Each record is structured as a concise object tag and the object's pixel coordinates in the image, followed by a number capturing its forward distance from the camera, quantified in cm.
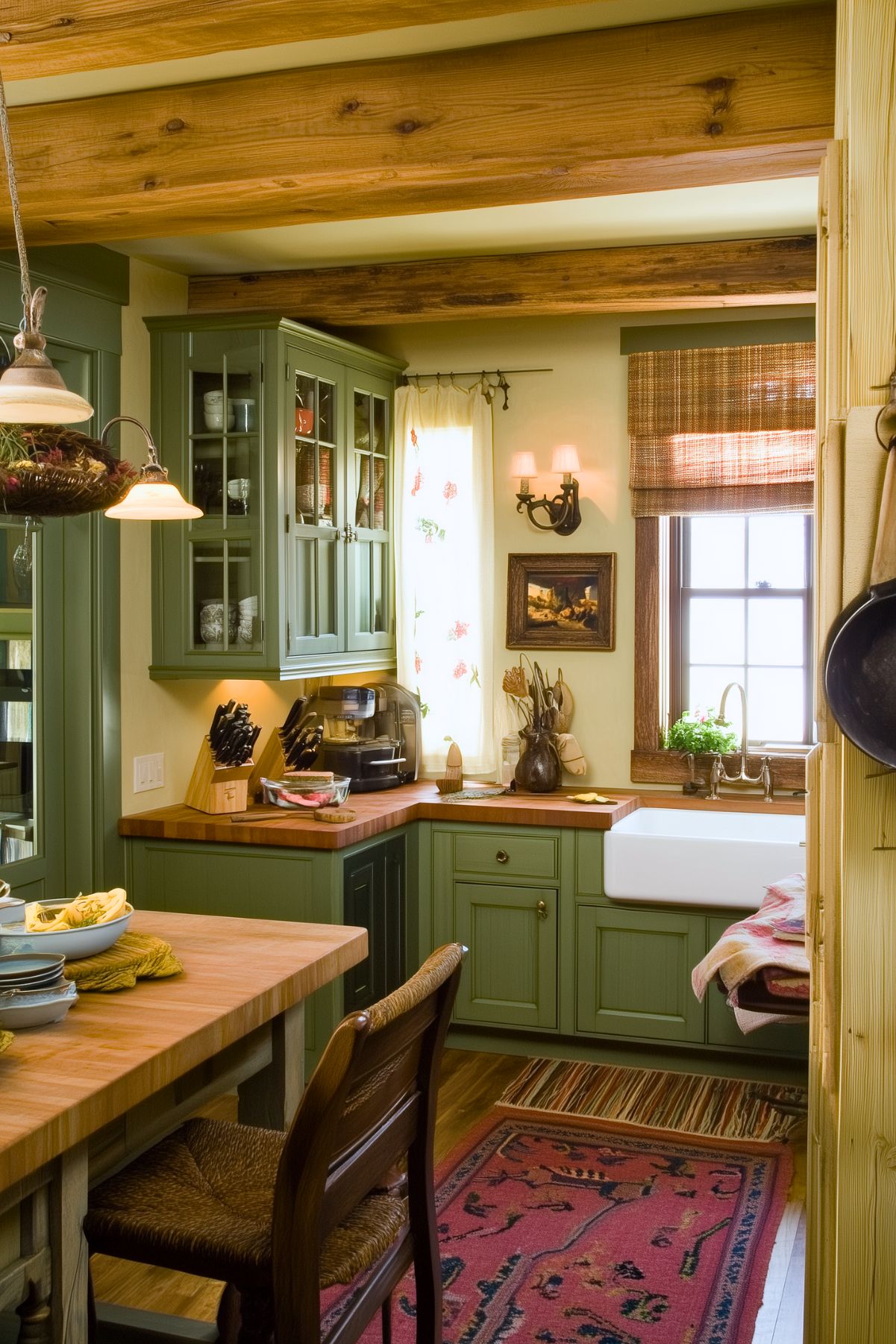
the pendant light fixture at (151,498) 260
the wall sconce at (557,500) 489
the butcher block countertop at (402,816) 405
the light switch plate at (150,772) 424
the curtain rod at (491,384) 500
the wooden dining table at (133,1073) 175
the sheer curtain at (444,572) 502
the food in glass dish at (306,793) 434
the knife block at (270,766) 458
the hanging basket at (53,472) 224
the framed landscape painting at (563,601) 492
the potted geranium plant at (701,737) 470
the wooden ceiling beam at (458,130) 258
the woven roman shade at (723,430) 459
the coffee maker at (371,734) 471
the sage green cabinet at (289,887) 403
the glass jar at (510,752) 493
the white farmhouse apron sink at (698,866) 412
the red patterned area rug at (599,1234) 280
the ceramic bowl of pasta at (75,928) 226
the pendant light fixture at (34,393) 211
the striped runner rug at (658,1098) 388
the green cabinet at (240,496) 419
